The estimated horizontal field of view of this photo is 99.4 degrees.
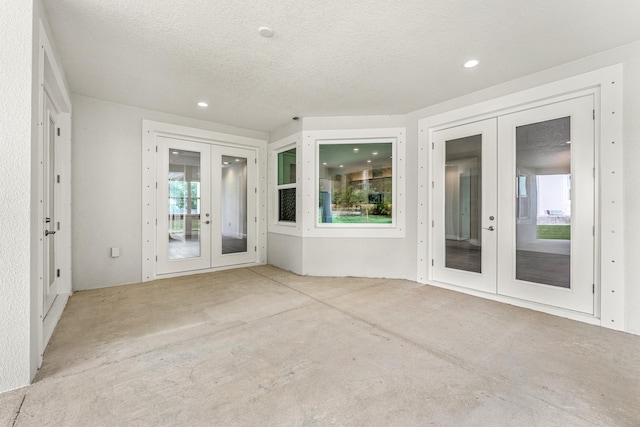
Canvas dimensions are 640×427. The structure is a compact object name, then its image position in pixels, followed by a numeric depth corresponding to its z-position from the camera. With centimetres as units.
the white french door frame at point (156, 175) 436
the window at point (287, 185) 512
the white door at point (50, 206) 295
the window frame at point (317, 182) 449
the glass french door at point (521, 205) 292
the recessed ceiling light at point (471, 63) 291
